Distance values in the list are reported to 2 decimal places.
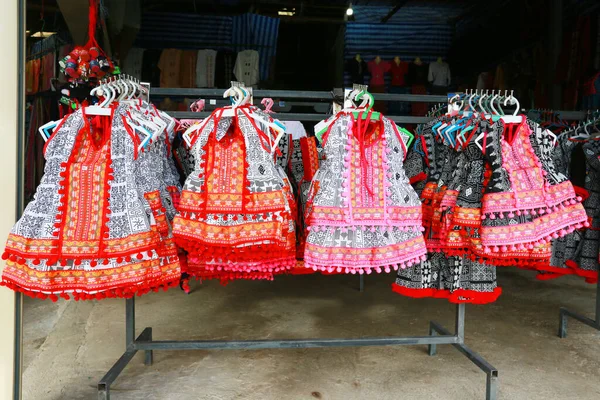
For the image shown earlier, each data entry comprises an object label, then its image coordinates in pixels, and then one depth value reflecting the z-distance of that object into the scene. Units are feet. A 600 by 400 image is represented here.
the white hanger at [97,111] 7.05
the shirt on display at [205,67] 20.21
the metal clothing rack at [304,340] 8.89
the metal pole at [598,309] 11.75
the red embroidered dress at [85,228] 6.40
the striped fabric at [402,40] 22.89
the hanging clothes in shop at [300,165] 8.52
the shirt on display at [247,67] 20.20
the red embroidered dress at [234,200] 6.83
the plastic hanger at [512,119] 8.09
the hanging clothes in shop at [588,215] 10.45
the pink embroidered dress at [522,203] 7.56
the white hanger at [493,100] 8.67
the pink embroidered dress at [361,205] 7.24
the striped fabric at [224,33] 20.70
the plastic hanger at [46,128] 7.13
